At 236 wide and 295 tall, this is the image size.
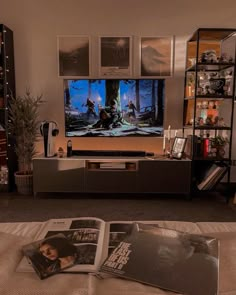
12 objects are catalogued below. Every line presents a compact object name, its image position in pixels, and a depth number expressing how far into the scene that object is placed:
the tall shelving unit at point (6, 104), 3.21
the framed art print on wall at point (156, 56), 3.43
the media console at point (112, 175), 3.08
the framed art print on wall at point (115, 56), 3.43
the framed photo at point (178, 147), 3.16
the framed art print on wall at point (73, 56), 3.43
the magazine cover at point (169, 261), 0.63
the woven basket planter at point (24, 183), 3.26
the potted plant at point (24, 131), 3.21
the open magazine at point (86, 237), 0.71
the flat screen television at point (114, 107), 3.35
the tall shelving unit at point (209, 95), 3.00
